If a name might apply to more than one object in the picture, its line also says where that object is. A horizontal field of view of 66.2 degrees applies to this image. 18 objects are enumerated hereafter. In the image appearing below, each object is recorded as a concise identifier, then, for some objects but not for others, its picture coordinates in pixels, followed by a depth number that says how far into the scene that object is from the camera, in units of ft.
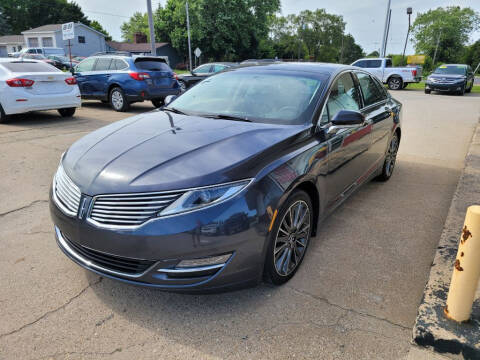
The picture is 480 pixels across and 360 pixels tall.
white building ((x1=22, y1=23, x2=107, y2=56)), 167.12
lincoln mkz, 6.96
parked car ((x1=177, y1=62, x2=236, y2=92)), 51.13
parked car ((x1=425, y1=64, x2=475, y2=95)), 63.10
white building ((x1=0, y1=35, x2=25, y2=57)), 188.71
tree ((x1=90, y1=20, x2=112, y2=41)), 252.17
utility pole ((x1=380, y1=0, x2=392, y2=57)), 86.66
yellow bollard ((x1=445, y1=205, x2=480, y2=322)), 6.10
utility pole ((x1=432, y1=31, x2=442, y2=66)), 192.81
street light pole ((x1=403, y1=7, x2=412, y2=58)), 110.96
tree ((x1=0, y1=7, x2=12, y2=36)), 216.13
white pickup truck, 72.02
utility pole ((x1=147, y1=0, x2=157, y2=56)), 55.88
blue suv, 33.81
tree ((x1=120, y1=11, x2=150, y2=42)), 287.89
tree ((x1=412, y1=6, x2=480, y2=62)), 211.20
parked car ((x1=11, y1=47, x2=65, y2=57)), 126.62
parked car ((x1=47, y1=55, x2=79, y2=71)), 106.73
